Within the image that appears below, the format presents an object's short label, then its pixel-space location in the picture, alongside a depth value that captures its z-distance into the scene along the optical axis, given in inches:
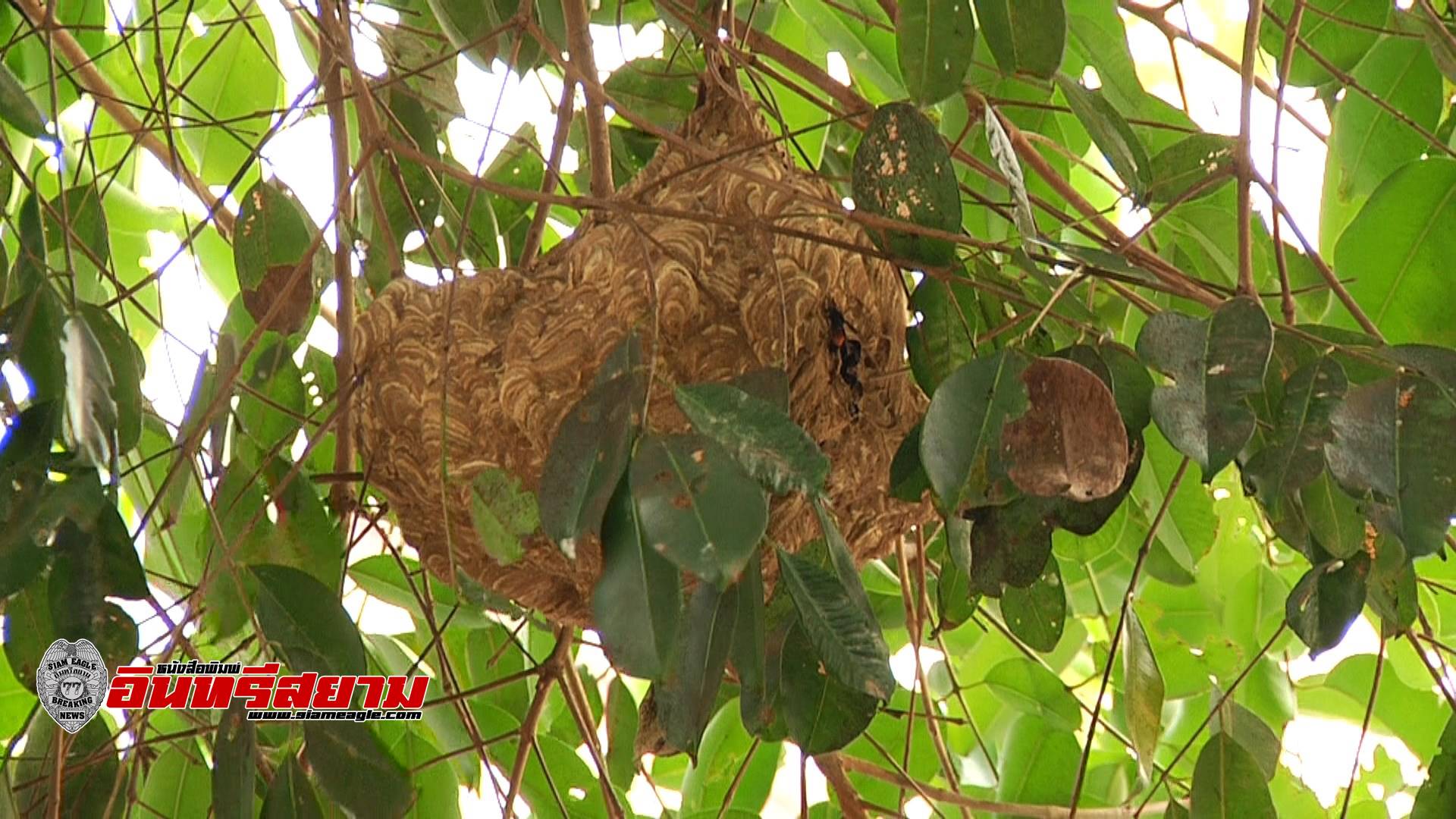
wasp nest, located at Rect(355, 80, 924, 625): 356.7
